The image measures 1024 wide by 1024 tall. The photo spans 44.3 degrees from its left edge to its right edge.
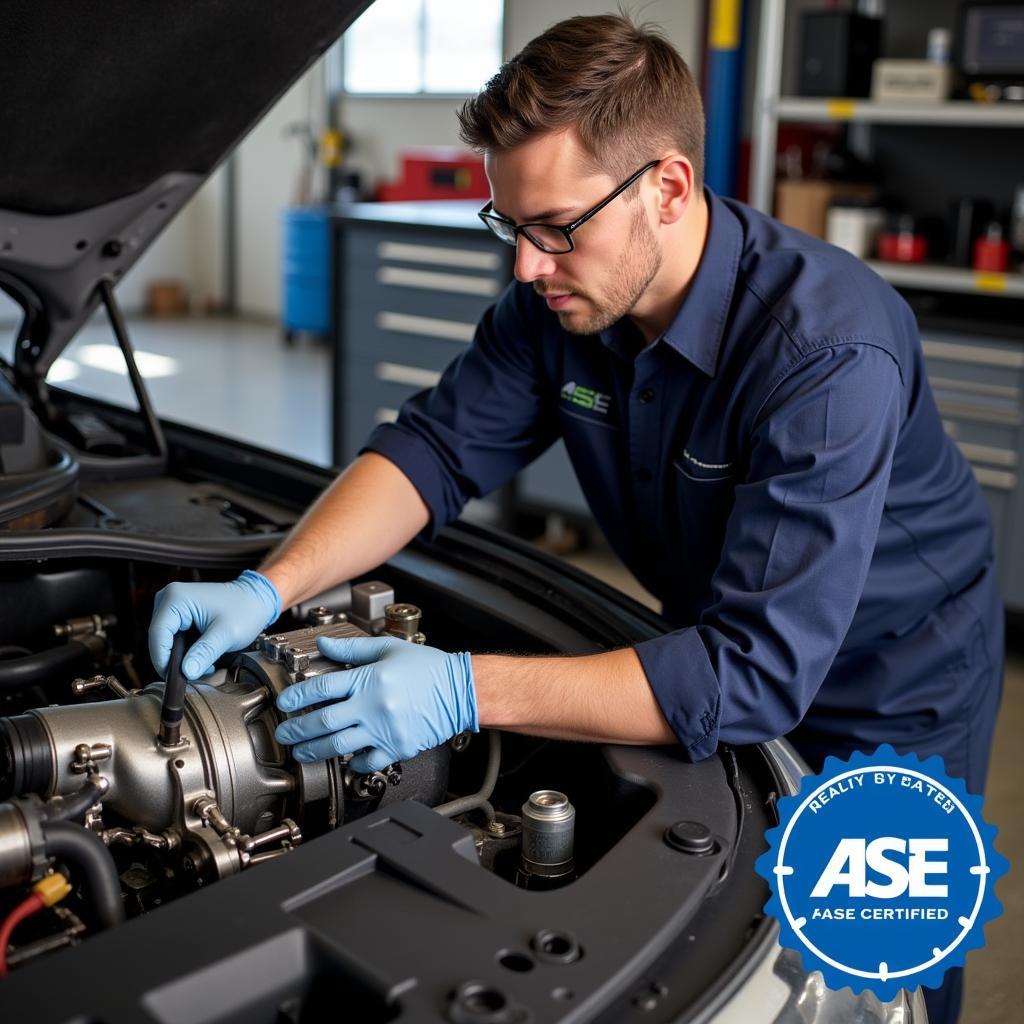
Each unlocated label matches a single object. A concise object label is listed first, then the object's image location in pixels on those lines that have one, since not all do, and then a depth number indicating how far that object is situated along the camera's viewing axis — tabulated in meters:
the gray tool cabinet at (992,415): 2.91
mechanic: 1.07
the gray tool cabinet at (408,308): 3.62
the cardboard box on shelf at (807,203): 3.40
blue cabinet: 6.88
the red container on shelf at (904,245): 3.27
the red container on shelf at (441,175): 5.86
